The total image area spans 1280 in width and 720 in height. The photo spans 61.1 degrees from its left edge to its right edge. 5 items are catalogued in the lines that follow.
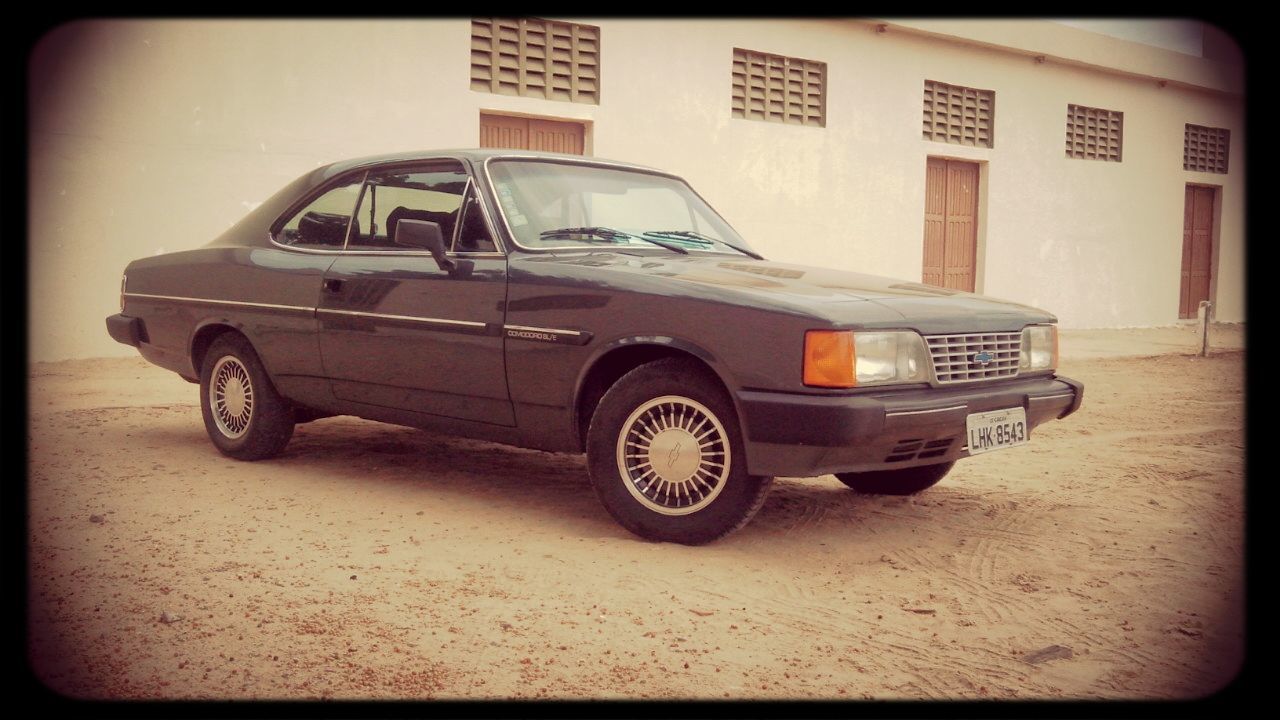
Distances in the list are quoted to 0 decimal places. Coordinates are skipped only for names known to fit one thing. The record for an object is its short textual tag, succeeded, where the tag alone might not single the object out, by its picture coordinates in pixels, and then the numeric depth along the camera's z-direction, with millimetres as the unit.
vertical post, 13328
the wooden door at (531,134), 10758
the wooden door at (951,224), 15305
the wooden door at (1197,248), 19531
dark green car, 3836
